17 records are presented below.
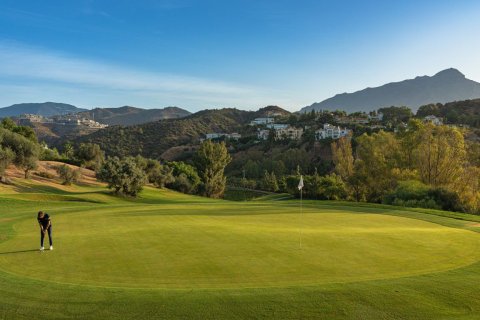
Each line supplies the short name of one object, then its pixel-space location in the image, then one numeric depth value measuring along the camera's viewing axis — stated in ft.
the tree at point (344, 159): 190.80
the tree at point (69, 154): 314.47
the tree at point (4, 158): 155.43
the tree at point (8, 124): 258.78
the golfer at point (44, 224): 47.96
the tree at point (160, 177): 245.86
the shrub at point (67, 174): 205.46
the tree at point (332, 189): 195.42
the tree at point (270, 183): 302.86
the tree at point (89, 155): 282.36
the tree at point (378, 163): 167.19
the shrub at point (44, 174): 206.32
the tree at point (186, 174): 264.11
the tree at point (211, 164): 251.19
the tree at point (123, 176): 168.55
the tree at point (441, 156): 147.13
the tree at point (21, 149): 169.89
